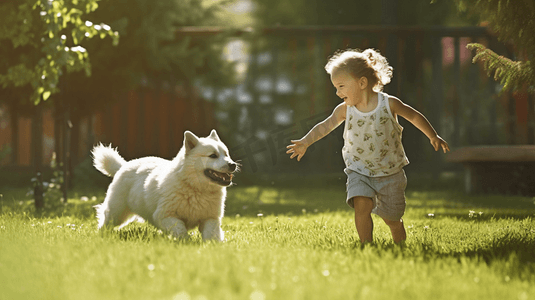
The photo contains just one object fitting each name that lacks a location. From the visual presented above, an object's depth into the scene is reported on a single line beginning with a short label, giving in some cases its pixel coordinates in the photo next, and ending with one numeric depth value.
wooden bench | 15.38
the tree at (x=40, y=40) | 10.45
